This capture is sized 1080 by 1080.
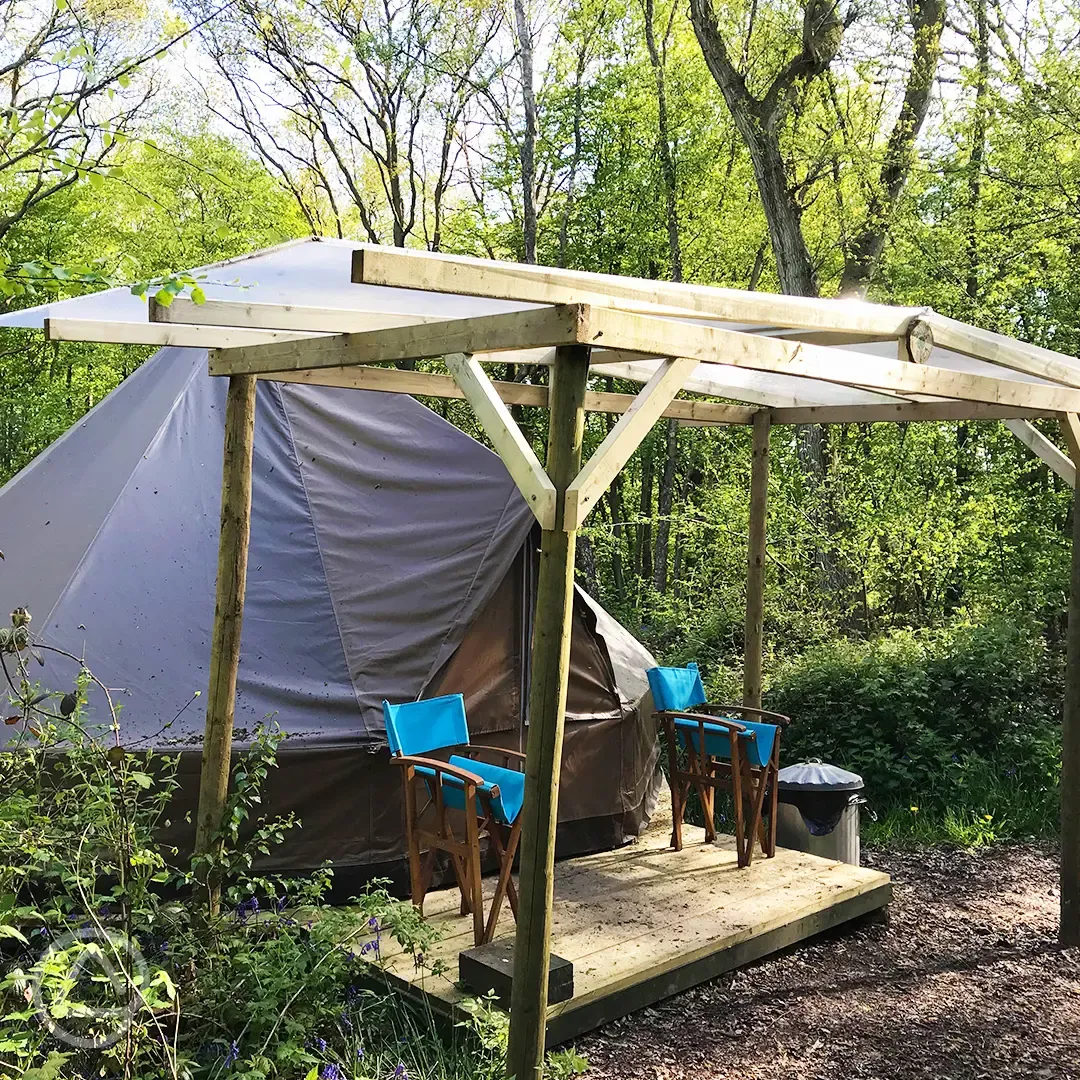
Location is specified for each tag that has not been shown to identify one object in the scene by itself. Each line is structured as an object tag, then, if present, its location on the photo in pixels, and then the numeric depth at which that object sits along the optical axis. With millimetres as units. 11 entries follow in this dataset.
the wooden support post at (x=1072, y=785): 4262
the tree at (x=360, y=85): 13148
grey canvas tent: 4133
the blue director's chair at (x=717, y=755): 4523
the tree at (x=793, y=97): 8695
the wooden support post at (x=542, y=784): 2600
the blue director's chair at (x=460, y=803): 3471
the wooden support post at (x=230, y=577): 3518
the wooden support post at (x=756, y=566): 5402
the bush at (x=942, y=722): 6078
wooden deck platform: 3357
